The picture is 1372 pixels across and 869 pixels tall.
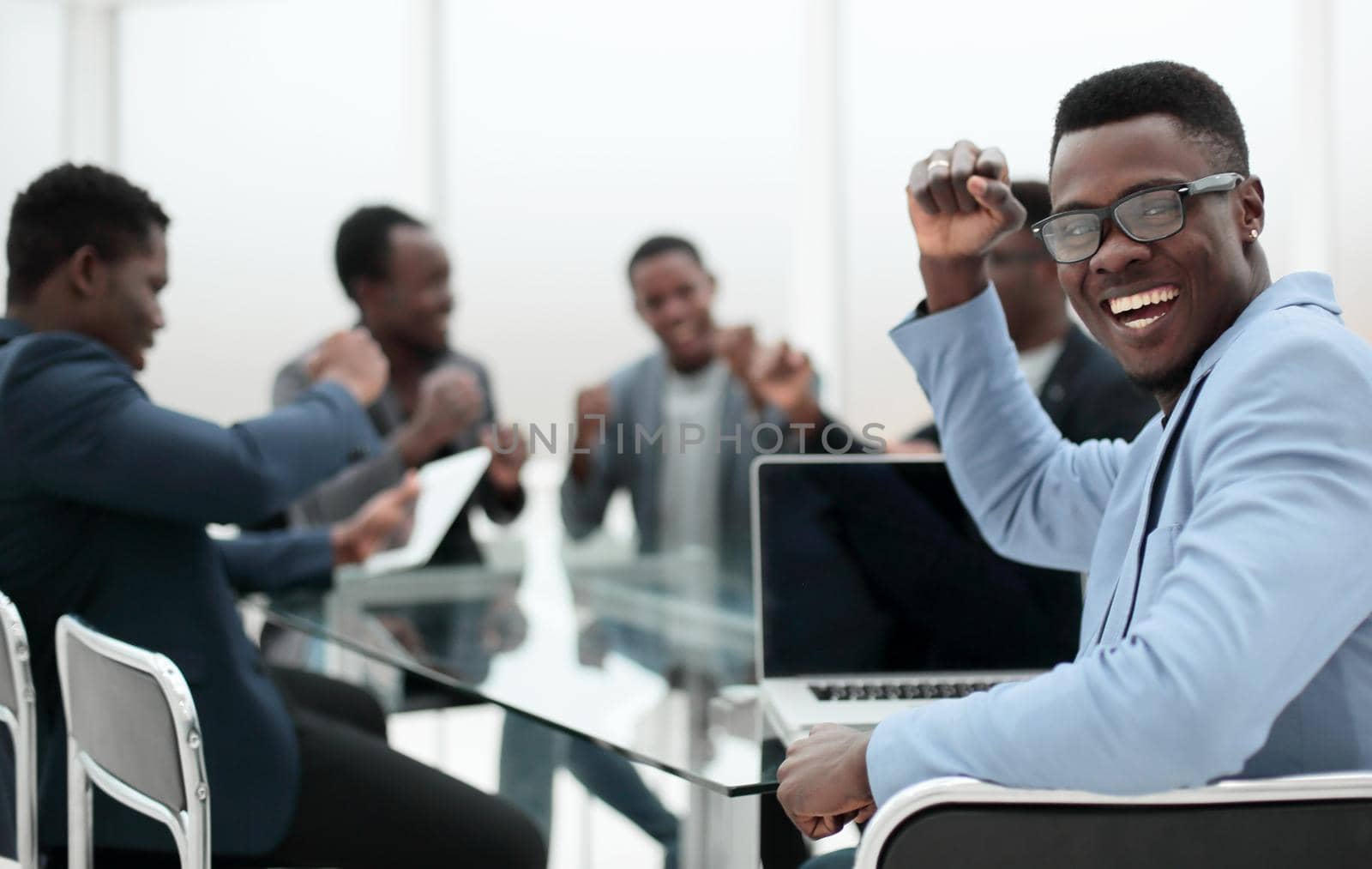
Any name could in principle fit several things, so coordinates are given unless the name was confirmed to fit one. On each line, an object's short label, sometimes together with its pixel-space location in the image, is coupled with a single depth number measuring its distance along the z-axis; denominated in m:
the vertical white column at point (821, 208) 3.83
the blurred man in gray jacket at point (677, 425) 2.64
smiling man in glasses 0.72
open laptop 1.48
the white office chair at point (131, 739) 1.16
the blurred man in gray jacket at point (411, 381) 2.53
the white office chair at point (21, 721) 1.36
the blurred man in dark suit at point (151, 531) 1.39
